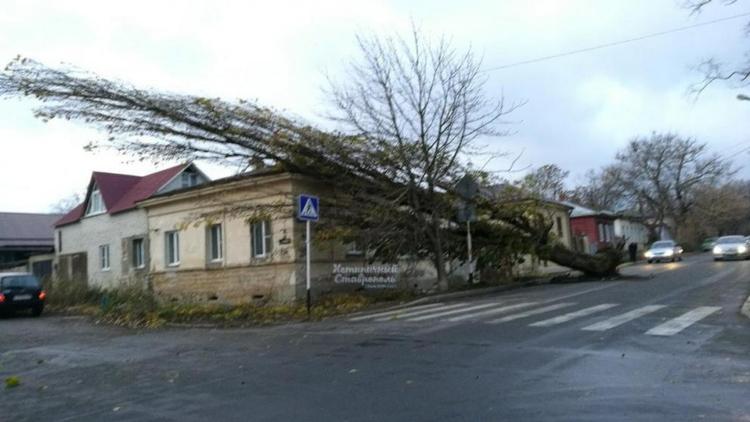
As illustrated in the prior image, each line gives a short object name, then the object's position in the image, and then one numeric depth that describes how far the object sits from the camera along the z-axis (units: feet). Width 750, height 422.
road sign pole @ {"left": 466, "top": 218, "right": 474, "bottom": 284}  71.97
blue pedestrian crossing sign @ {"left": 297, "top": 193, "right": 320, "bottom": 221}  52.95
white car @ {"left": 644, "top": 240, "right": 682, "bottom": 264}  139.95
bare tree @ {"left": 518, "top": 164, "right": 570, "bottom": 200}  77.30
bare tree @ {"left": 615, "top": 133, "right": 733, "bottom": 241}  237.45
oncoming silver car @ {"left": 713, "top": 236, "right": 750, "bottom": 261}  127.34
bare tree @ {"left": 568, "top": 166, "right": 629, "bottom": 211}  252.62
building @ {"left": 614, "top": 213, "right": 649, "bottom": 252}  261.15
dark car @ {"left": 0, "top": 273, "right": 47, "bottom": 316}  75.56
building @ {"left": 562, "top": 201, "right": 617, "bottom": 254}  220.64
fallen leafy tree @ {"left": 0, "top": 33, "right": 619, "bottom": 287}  58.49
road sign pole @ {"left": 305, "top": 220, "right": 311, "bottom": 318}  53.36
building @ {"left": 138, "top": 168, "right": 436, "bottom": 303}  68.54
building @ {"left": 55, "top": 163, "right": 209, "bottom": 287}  94.84
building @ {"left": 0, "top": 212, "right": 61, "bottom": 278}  158.10
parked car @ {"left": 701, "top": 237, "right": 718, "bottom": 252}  233.55
